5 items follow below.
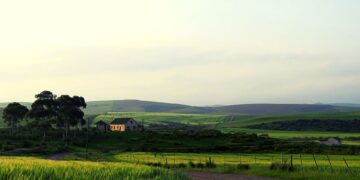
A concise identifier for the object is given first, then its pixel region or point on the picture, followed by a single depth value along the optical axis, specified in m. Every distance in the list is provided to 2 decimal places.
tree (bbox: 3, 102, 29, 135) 132.62
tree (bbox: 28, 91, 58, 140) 131.62
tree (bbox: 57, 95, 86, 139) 131.88
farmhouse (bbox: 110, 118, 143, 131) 171.38
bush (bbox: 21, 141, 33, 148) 101.77
